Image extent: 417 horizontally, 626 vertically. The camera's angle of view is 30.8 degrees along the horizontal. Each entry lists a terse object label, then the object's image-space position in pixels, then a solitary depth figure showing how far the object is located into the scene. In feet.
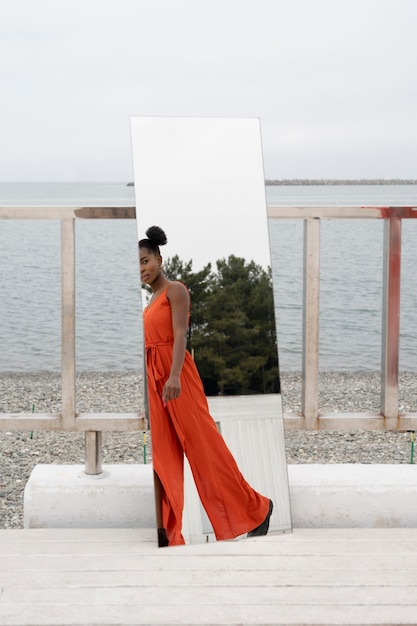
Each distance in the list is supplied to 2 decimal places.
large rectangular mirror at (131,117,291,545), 8.96
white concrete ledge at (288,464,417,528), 9.39
